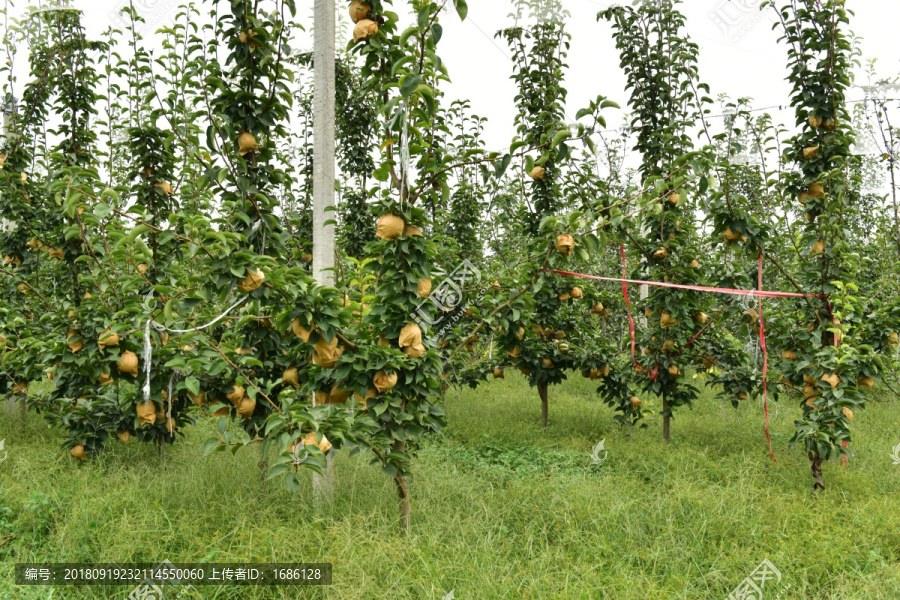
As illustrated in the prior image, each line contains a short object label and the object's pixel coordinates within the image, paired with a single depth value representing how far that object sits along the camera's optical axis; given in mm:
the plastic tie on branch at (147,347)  2208
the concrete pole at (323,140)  3248
